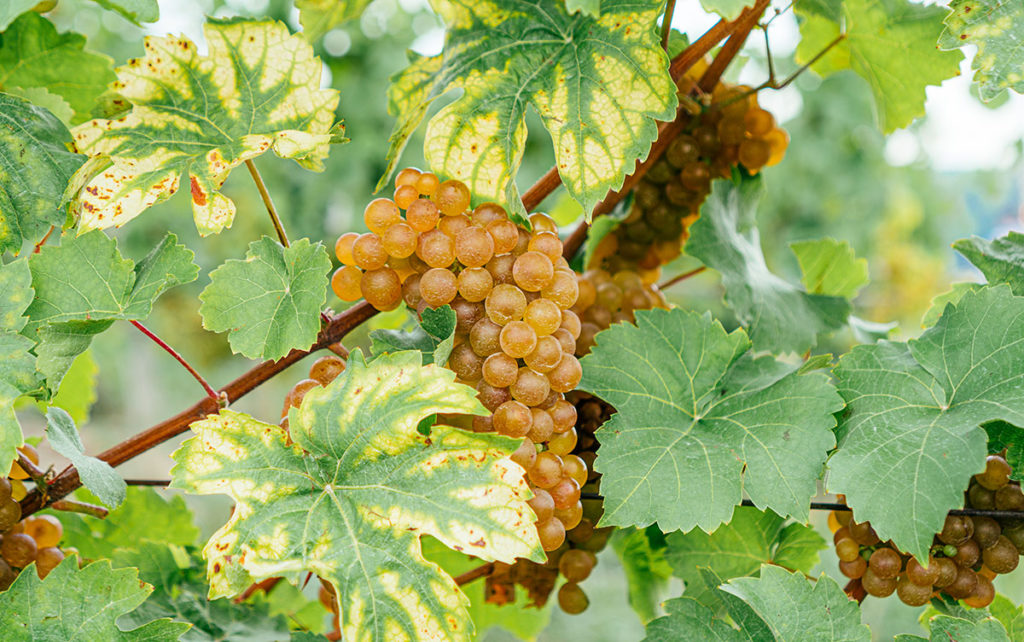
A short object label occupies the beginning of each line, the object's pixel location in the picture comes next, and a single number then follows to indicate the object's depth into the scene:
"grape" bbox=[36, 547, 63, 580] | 0.54
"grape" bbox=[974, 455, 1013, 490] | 0.51
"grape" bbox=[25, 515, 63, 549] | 0.56
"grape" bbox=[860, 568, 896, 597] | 0.53
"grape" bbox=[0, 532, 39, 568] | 0.52
